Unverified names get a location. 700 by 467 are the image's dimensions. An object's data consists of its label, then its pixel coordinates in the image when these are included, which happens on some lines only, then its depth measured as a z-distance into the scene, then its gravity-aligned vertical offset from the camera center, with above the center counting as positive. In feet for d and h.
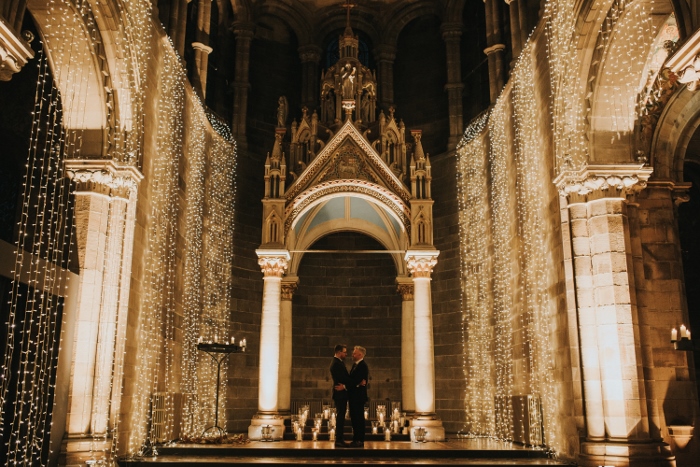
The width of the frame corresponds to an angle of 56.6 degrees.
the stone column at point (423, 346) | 47.34 +2.95
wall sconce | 33.04 +2.22
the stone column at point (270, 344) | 47.54 +3.07
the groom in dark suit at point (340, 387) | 39.75 -0.06
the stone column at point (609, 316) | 33.09 +3.59
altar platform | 34.63 -3.91
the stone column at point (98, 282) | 34.27 +5.68
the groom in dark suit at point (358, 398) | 40.09 -0.73
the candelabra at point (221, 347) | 45.65 +2.70
